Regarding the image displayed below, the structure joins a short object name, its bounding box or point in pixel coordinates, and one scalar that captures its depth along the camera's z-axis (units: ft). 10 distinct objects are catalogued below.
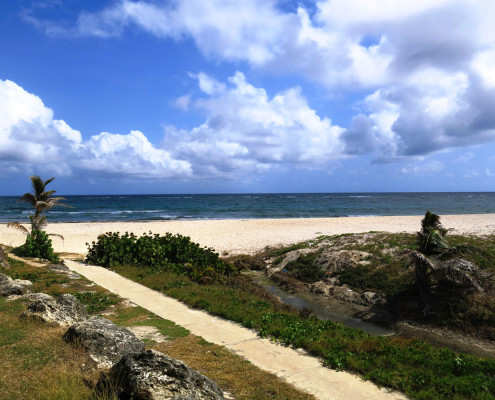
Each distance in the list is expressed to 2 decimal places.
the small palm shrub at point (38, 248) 67.41
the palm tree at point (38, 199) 71.46
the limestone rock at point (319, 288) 56.18
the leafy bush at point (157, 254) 63.52
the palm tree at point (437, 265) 40.98
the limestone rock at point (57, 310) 28.55
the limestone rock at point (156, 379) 16.52
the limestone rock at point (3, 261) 53.16
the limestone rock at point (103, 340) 22.65
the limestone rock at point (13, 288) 36.45
